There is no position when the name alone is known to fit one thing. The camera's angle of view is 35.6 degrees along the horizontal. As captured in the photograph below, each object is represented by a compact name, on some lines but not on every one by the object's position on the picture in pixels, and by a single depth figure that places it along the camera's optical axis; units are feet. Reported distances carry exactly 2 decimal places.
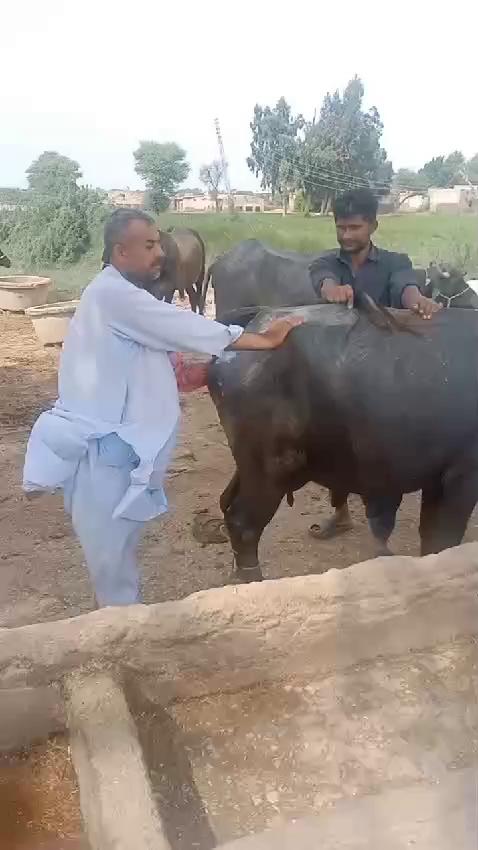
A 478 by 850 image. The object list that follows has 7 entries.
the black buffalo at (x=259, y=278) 18.57
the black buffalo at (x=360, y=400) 9.37
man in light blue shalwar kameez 7.31
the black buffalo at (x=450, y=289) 12.50
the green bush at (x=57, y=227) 47.39
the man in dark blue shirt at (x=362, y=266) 10.21
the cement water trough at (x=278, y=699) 6.01
